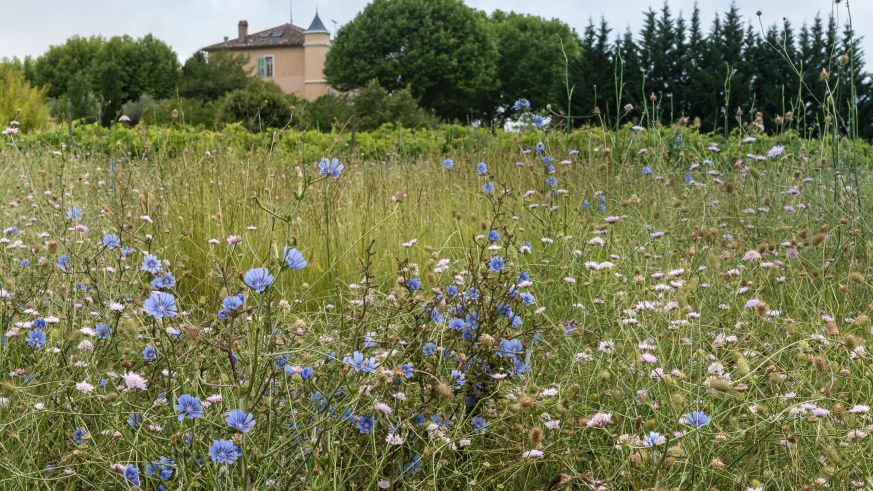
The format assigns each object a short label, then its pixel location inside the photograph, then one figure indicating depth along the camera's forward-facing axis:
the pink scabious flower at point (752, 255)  3.31
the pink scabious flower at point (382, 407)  1.95
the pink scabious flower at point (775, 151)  4.42
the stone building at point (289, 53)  55.75
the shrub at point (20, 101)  20.08
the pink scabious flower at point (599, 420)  1.92
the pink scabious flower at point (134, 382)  1.83
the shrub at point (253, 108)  16.55
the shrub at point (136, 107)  34.06
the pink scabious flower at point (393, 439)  2.06
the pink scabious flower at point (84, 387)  1.97
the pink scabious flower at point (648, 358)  2.16
